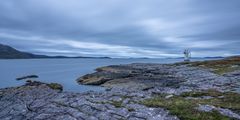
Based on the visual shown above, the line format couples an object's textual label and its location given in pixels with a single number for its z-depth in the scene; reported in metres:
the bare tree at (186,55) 70.77
